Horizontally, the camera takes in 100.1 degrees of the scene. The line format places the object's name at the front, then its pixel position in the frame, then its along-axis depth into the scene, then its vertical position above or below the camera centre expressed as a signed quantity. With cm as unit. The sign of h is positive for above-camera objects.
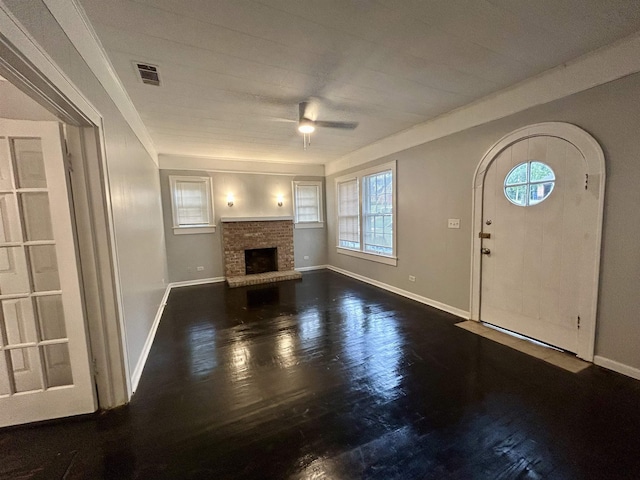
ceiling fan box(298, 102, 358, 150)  296 +109
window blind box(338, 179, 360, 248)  558 -4
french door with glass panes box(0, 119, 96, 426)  166 -39
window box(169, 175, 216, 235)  536 +28
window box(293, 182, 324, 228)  647 +25
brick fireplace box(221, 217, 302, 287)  565 -59
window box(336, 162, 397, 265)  468 -3
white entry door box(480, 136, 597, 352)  243 -32
